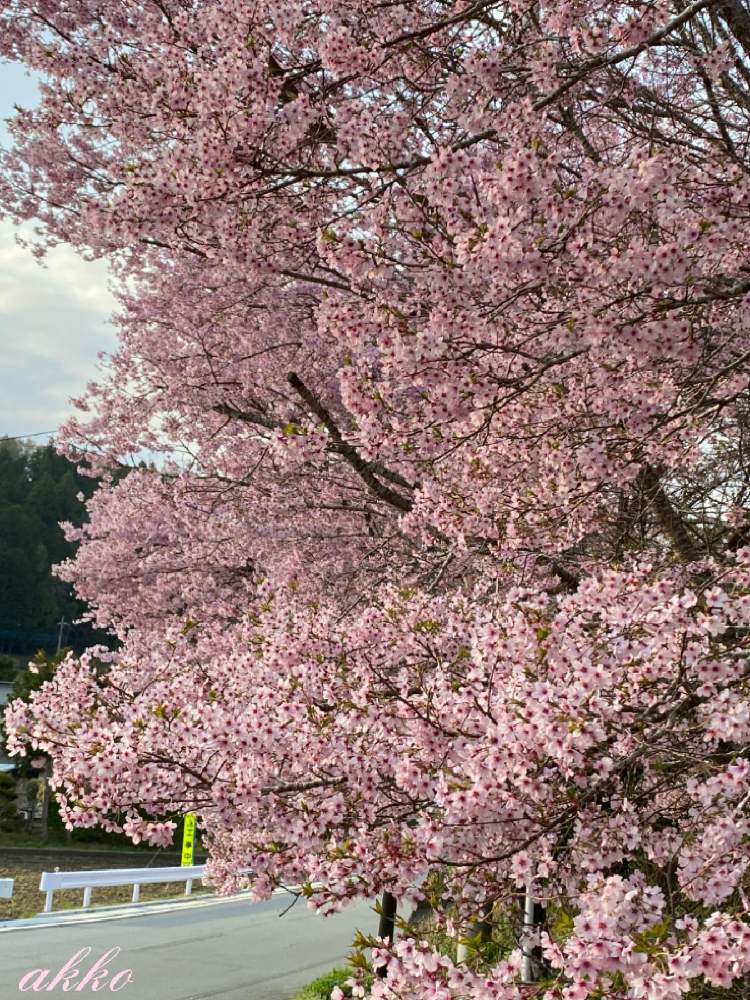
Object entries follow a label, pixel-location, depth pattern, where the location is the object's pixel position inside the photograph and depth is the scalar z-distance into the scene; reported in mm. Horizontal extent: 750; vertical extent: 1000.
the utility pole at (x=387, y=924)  8211
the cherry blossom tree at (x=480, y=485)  3477
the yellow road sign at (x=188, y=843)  21062
